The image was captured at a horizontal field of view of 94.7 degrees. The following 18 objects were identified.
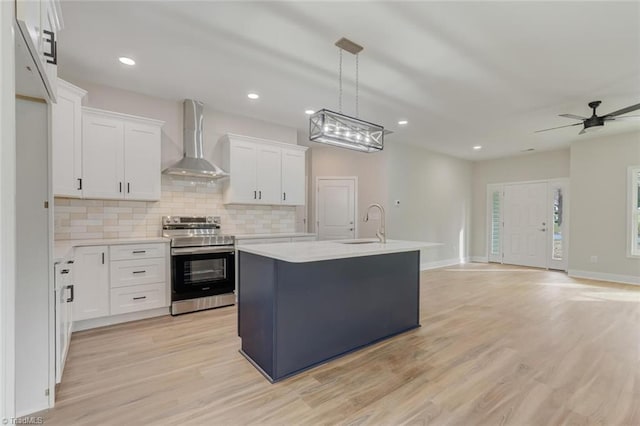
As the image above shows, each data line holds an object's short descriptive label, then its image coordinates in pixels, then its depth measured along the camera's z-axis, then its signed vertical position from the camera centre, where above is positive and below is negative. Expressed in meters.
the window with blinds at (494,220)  7.81 -0.26
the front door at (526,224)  7.04 -0.34
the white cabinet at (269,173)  4.66 +0.58
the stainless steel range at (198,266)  3.65 -0.74
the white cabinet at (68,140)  3.01 +0.72
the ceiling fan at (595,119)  3.74 +1.19
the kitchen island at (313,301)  2.22 -0.78
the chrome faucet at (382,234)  3.12 -0.26
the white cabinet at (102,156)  3.31 +0.61
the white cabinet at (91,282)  3.07 -0.79
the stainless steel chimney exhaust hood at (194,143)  4.04 +0.93
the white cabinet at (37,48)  1.17 +0.74
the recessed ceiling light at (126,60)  3.00 +1.53
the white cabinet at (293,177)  4.94 +0.55
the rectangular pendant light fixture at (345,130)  2.72 +0.80
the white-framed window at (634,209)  5.40 +0.04
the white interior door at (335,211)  6.33 -0.03
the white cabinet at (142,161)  3.59 +0.60
